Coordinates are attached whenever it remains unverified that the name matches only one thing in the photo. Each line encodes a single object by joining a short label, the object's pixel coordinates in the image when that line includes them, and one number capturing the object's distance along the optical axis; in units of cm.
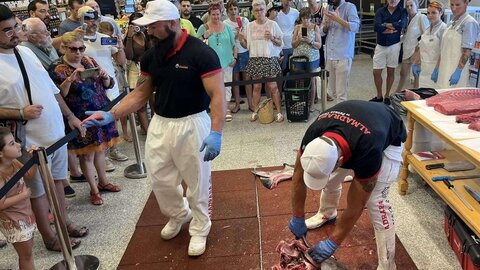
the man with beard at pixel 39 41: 294
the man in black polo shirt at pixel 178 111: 223
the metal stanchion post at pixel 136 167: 375
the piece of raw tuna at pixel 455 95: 291
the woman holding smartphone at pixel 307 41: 485
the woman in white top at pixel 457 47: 385
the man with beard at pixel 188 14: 520
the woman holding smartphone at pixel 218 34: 483
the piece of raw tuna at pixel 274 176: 337
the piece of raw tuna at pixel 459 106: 273
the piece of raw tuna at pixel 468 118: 261
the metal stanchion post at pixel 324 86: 373
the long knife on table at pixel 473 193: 237
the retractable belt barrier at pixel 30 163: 192
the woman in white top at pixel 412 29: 504
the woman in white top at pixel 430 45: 438
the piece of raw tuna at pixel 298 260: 205
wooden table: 220
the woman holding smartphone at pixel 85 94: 285
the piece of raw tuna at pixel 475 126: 248
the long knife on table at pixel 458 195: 230
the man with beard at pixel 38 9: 427
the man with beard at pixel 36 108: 219
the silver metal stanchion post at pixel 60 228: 214
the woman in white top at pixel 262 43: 481
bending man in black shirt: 173
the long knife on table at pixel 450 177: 267
